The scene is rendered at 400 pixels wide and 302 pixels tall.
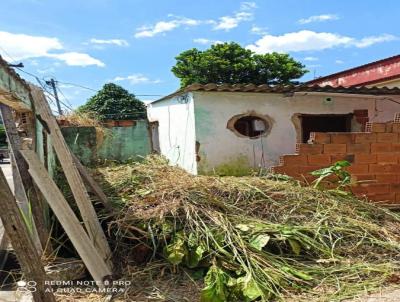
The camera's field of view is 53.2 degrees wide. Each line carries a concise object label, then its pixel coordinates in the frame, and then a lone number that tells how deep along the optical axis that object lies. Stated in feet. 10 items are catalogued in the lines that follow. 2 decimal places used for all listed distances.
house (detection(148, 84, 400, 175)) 24.45
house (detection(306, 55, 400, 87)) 36.04
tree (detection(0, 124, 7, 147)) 99.78
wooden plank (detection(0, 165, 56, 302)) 8.32
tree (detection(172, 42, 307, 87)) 67.31
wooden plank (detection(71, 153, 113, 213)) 17.52
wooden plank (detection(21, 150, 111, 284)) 13.05
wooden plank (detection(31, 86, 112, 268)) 14.76
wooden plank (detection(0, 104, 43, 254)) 13.76
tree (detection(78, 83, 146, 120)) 69.92
